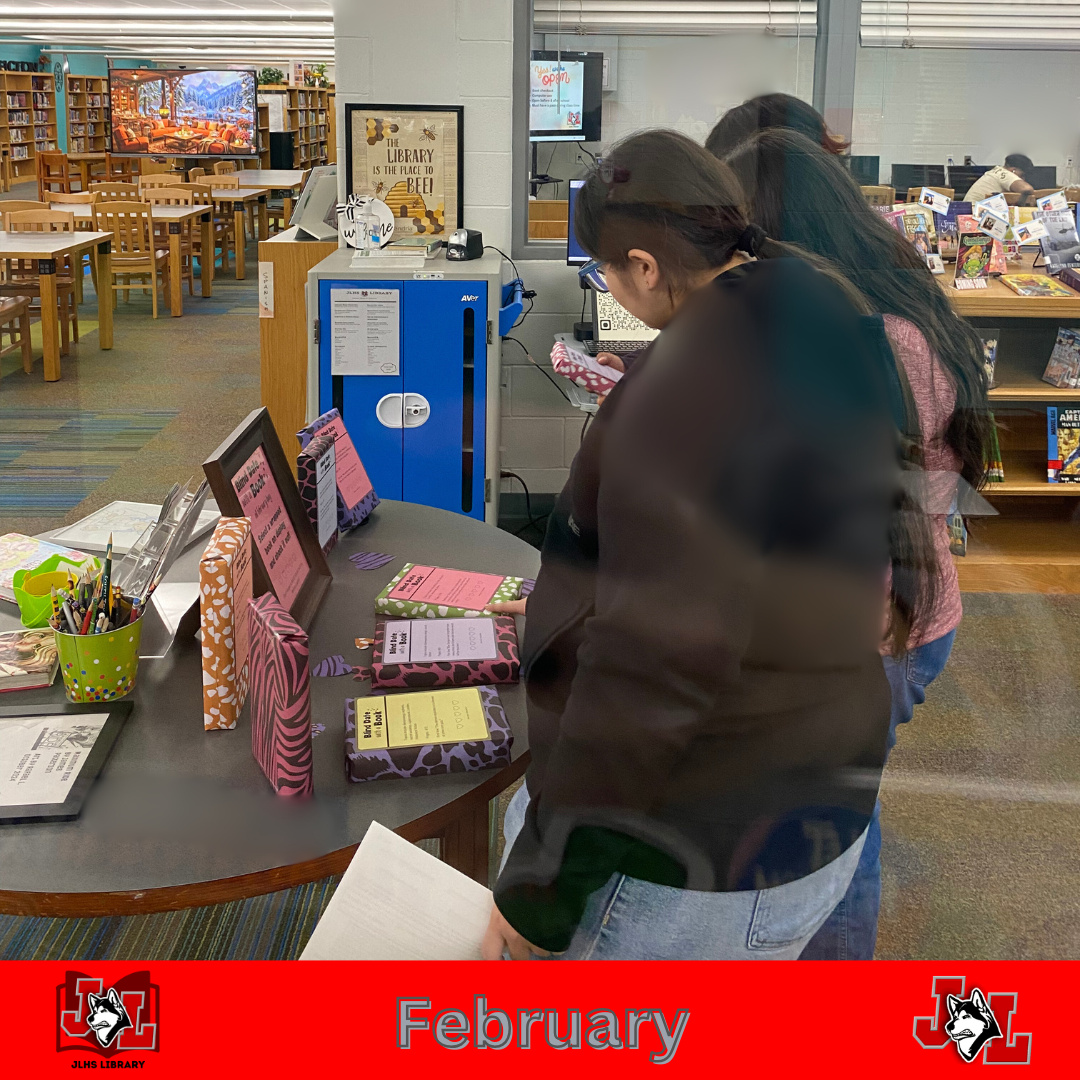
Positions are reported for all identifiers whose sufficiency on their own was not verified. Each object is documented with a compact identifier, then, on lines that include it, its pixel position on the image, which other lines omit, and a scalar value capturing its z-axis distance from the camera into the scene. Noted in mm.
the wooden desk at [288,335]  2816
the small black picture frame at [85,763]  793
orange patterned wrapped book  885
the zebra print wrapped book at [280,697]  785
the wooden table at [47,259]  1827
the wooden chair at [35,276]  1801
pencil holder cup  950
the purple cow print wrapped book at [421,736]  870
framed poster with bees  2363
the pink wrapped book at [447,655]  993
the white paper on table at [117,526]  1337
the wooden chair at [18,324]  1628
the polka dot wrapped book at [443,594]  1134
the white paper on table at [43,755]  819
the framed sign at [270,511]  997
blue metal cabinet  1891
